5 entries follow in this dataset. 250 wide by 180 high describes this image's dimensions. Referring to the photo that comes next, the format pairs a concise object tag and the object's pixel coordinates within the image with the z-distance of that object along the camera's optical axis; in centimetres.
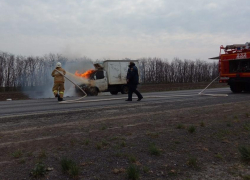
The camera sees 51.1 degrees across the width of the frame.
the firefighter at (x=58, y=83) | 1177
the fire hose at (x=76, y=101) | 1108
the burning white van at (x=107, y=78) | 1855
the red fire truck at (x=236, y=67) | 1583
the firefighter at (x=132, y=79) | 1165
